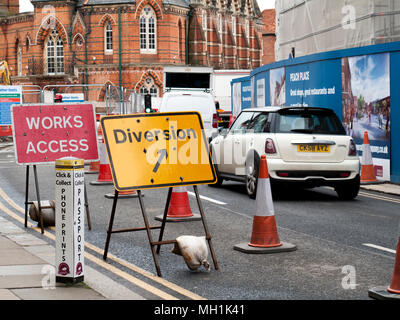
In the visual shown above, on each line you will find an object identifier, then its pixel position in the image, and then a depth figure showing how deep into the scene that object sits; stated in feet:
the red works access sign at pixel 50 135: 32.86
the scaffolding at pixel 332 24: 70.85
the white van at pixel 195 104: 80.38
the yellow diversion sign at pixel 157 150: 25.21
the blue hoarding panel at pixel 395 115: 52.24
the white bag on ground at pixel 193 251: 24.02
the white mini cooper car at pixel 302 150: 42.47
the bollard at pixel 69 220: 22.09
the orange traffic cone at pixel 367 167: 52.24
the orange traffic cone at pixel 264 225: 28.02
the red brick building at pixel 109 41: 208.33
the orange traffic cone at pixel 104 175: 52.44
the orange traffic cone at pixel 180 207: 36.22
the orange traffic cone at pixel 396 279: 19.70
